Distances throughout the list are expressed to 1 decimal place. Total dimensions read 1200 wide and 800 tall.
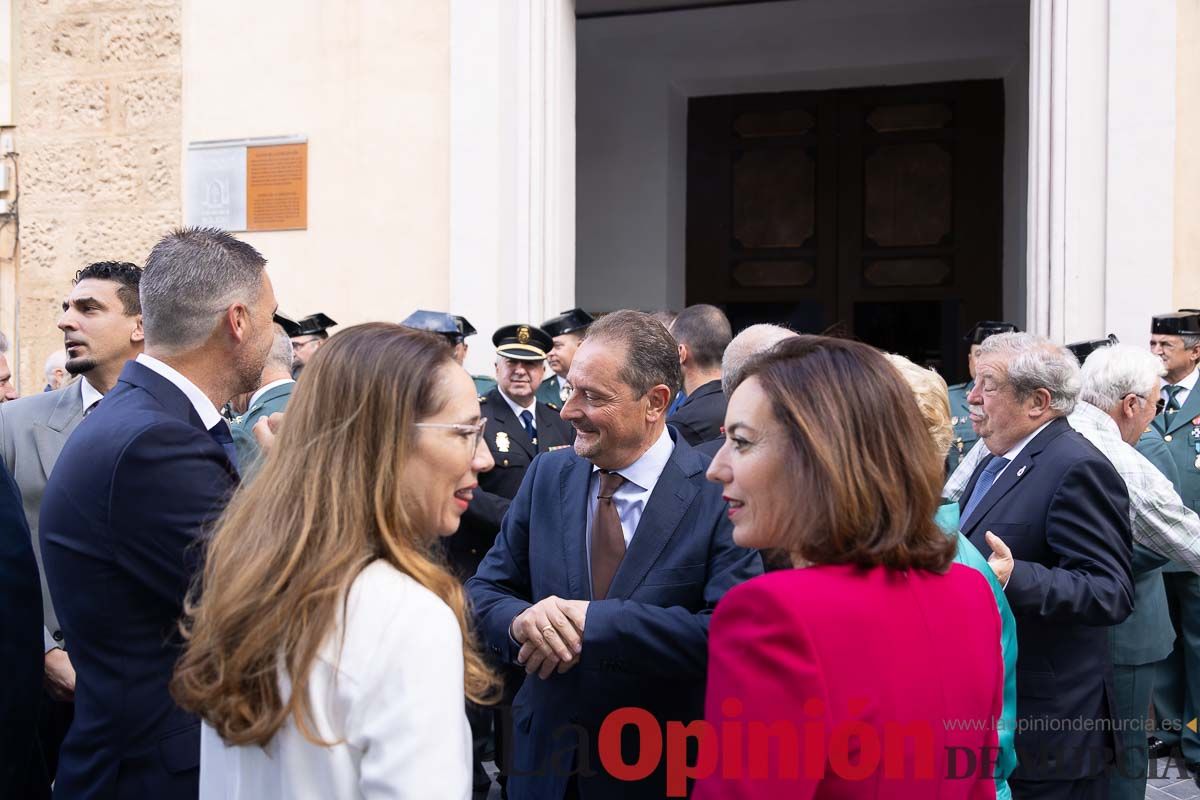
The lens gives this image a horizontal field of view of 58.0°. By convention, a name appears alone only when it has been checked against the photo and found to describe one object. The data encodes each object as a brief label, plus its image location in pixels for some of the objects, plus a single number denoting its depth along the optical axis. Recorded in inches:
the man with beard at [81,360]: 131.5
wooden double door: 375.9
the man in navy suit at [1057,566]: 113.7
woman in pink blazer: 57.2
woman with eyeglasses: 57.2
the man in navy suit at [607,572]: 93.4
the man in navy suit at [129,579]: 80.0
